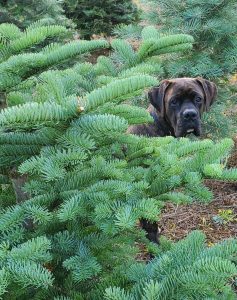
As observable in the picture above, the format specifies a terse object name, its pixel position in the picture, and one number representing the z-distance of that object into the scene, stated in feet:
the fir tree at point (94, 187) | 4.58
